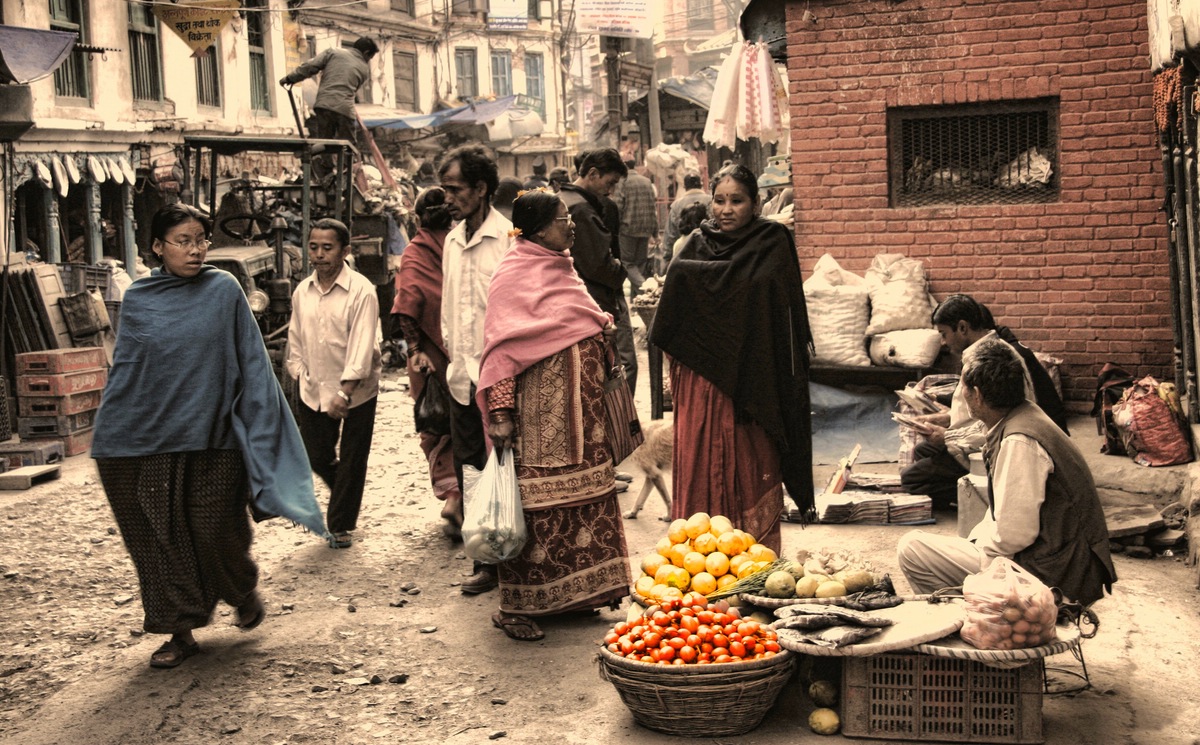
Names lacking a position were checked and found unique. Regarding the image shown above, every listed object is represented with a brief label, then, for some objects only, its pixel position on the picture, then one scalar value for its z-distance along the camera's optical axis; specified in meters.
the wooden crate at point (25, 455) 9.86
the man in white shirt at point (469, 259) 6.17
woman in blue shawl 5.21
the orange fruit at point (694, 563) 4.96
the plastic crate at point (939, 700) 4.19
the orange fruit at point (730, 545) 5.03
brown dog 7.45
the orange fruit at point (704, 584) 4.86
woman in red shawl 6.82
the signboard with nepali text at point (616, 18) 18.75
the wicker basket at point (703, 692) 4.21
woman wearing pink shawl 5.36
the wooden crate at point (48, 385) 10.45
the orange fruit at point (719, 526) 5.15
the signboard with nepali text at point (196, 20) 16.42
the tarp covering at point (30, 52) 9.60
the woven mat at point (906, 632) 4.11
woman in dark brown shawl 5.57
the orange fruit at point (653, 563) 5.09
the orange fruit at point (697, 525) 5.20
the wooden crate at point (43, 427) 10.47
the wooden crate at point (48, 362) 10.47
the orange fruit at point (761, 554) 4.99
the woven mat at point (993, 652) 4.02
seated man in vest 4.45
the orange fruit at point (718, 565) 4.94
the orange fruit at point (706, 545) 5.06
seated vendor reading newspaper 7.00
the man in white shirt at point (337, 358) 7.04
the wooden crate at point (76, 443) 10.43
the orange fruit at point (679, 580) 4.93
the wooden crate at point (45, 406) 10.48
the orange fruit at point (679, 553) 5.05
